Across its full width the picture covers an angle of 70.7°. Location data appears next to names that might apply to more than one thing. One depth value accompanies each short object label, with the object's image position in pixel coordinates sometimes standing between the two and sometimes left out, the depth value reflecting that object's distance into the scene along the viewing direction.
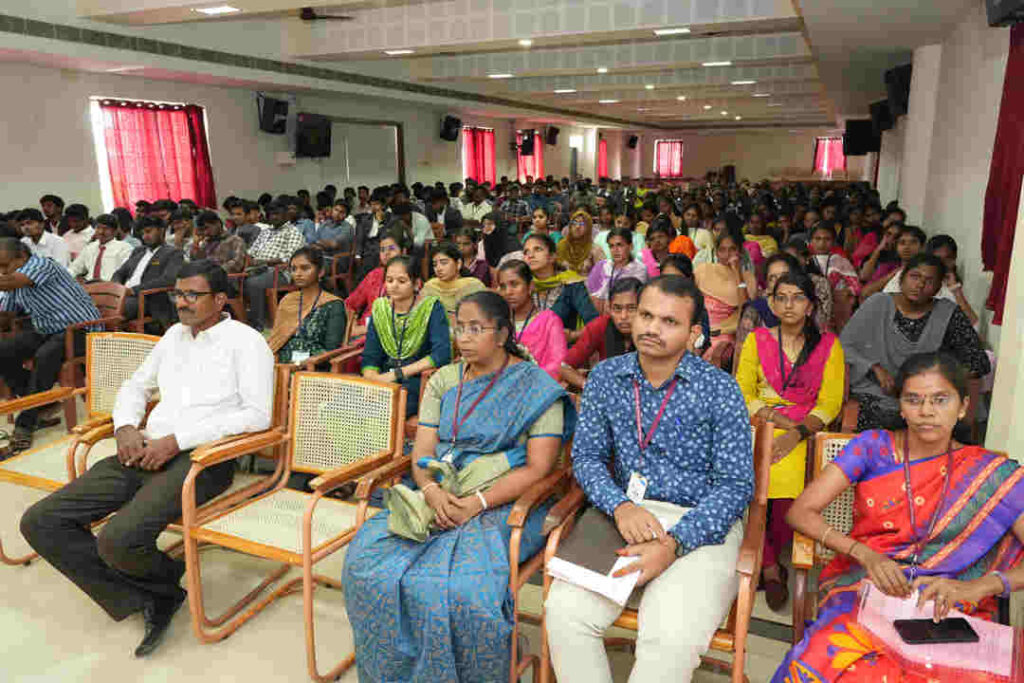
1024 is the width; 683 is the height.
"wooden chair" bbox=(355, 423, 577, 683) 1.90
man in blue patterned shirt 1.73
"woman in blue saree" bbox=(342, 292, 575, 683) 1.87
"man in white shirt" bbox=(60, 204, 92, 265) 6.98
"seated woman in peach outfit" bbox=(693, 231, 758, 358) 4.21
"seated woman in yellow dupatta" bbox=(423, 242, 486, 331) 4.04
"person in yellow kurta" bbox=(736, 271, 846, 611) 2.50
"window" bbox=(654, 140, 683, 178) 28.78
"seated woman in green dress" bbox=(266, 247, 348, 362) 3.69
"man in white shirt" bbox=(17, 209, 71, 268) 6.03
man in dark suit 5.58
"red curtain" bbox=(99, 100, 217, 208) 8.67
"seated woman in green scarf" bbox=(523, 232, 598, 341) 3.83
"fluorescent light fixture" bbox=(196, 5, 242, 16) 6.31
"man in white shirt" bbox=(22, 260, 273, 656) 2.34
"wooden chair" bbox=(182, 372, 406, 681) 2.19
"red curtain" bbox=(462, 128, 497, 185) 16.09
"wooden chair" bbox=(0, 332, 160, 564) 2.66
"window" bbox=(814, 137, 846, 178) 27.36
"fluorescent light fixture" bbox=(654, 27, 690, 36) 7.26
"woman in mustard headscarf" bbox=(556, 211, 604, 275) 5.79
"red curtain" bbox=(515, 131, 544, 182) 18.52
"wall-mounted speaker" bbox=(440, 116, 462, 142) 14.28
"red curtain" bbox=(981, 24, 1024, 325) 3.23
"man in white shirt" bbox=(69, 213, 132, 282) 6.23
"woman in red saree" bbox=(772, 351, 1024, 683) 1.63
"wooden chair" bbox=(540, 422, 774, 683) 1.68
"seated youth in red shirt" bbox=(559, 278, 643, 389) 3.01
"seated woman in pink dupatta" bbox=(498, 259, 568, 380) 3.31
